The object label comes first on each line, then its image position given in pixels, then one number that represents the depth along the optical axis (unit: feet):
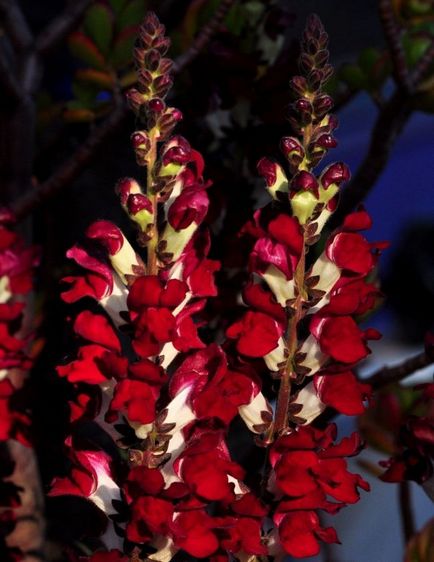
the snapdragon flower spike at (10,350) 3.70
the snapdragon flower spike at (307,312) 3.29
